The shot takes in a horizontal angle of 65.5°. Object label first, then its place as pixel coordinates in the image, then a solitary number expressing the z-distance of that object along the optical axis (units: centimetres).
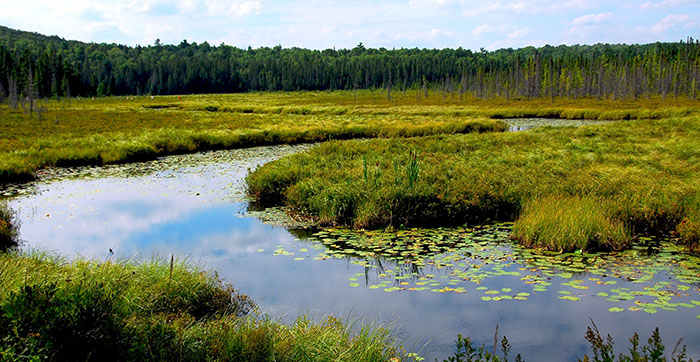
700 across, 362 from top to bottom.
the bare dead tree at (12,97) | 7081
